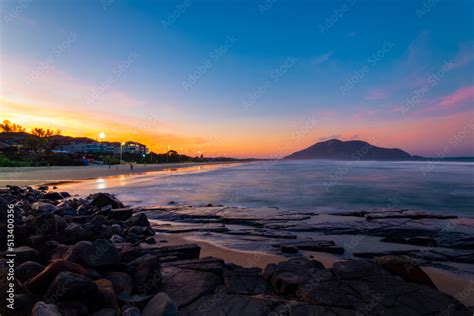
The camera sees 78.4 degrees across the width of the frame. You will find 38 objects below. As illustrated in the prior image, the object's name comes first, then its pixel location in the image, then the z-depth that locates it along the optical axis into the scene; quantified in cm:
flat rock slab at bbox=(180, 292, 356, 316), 406
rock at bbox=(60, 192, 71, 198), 1767
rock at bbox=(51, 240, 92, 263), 480
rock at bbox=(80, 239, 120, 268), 483
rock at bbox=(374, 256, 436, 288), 505
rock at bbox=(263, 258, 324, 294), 482
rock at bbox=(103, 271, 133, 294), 453
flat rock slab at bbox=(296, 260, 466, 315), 423
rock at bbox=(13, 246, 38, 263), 502
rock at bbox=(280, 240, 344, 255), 780
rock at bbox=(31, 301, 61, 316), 325
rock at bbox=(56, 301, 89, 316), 357
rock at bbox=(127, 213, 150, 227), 952
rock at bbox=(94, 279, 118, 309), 394
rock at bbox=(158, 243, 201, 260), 644
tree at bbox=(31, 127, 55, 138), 12538
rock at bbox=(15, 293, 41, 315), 358
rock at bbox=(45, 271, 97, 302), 373
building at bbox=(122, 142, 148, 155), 17445
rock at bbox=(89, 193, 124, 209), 1265
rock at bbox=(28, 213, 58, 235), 670
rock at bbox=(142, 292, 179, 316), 371
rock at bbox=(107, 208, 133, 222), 1077
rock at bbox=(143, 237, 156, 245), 794
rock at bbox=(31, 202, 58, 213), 1078
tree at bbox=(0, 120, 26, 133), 13312
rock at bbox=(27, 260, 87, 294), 399
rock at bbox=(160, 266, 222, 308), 454
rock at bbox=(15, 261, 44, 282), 438
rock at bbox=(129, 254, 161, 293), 473
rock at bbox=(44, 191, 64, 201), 1608
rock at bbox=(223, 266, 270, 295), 476
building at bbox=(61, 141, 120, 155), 13855
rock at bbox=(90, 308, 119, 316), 377
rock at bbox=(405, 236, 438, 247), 845
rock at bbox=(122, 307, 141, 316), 366
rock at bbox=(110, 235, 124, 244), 752
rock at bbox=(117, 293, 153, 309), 414
